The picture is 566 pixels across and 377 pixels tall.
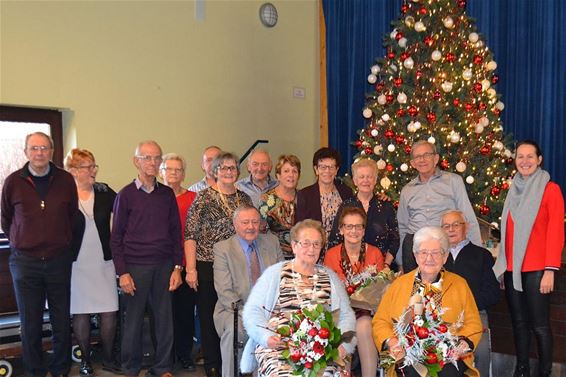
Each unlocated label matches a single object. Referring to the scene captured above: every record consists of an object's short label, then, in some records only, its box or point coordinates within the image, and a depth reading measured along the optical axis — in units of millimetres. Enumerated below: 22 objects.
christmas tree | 6180
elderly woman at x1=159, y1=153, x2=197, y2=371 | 4891
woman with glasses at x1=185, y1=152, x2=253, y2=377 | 4367
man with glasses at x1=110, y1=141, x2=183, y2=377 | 4363
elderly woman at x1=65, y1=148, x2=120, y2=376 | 4691
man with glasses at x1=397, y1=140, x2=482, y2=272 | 4379
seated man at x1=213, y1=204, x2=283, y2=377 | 4020
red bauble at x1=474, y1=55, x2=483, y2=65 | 6375
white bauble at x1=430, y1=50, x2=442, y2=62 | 6289
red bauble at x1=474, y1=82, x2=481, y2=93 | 6270
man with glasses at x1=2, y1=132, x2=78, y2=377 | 4270
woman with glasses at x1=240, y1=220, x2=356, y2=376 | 3395
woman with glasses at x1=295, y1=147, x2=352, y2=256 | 4637
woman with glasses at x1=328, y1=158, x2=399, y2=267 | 4402
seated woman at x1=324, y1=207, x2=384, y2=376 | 4066
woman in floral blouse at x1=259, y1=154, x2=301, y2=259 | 4648
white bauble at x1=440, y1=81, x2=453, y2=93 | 6242
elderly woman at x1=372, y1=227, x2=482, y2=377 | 3256
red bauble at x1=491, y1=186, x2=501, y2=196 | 6074
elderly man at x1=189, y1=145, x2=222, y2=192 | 5191
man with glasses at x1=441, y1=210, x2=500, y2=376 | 3871
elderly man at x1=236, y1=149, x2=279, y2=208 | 5160
